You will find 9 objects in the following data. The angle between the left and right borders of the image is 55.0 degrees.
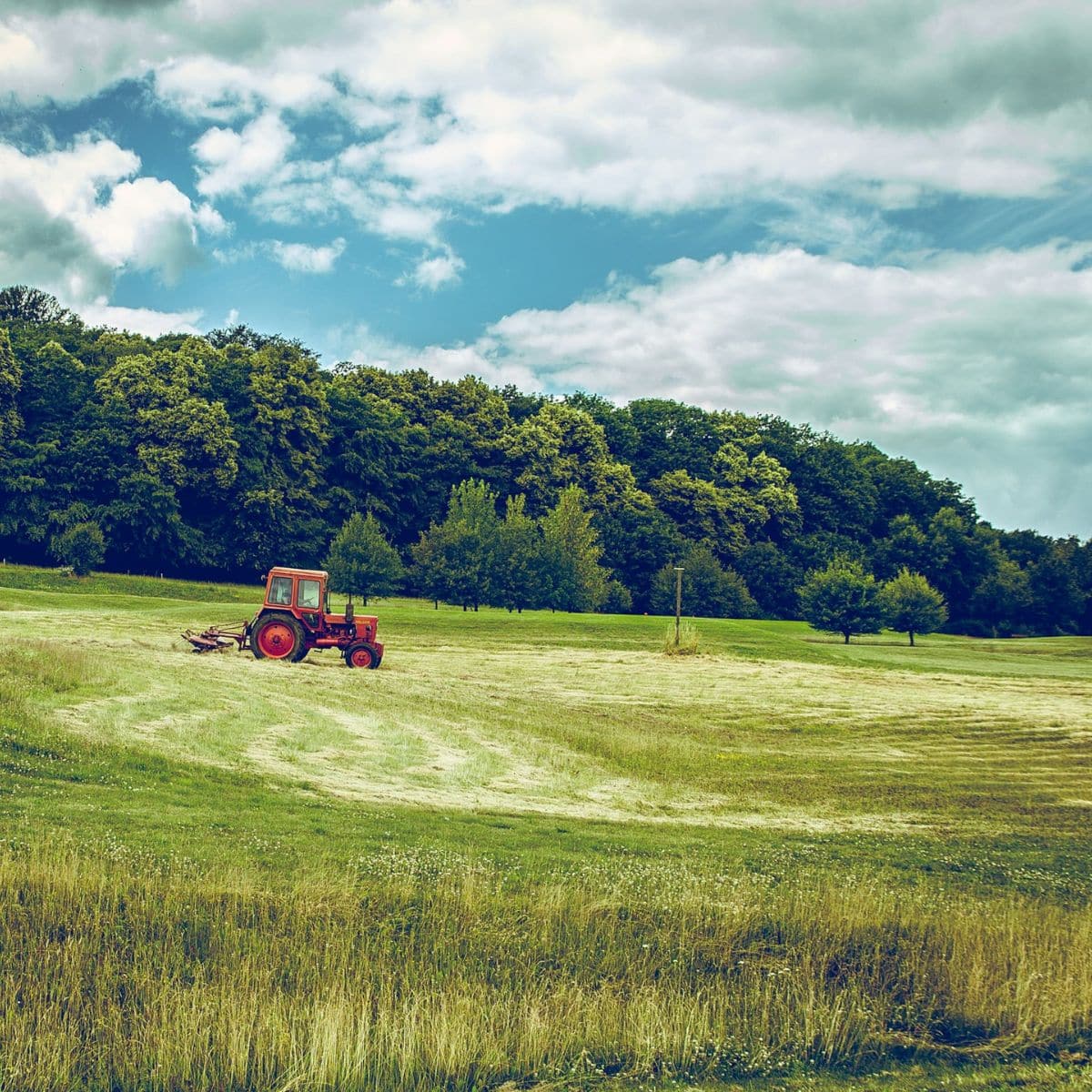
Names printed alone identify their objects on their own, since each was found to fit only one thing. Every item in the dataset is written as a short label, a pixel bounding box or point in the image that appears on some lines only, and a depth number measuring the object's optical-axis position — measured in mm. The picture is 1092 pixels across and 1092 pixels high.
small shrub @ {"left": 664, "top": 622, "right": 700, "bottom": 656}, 51031
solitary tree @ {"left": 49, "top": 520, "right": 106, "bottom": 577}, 65562
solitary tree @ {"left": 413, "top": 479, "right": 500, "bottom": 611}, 68375
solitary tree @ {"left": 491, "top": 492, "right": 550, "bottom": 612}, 69875
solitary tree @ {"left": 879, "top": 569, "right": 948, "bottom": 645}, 80375
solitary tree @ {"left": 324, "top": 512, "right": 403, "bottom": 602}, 65812
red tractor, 33656
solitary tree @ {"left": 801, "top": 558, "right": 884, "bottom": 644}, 75125
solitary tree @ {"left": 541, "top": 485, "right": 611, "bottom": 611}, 74500
